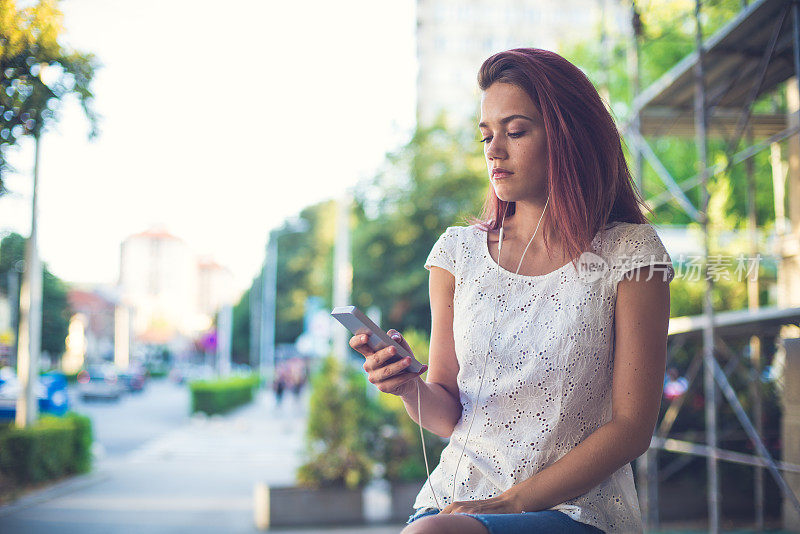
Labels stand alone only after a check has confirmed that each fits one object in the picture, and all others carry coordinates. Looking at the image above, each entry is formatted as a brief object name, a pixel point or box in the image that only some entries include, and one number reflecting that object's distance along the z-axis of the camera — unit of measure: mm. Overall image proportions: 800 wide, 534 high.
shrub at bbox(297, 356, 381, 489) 7562
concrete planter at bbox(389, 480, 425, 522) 7633
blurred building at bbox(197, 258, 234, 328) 112625
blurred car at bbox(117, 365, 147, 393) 34222
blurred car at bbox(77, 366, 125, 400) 27781
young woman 1420
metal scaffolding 5297
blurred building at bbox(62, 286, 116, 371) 43375
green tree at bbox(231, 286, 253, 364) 62625
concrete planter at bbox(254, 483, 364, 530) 7371
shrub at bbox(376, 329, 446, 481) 7625
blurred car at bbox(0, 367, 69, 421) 12281
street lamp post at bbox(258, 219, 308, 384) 39550
